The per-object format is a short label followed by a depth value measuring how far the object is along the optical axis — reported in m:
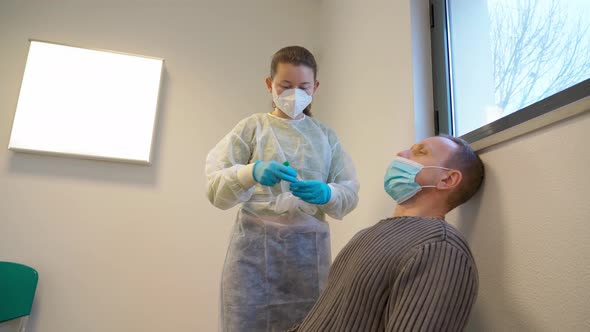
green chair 1.78
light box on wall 2.05
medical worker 1.04
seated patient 0.65
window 0.92
